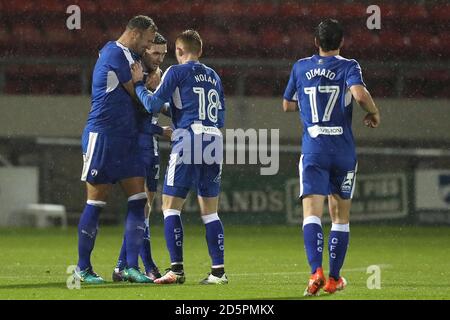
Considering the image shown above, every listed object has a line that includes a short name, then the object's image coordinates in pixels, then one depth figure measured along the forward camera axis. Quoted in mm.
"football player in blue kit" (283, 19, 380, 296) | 13156
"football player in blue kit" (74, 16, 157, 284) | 14508
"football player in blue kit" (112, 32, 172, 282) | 15164
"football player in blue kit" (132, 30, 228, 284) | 14594
